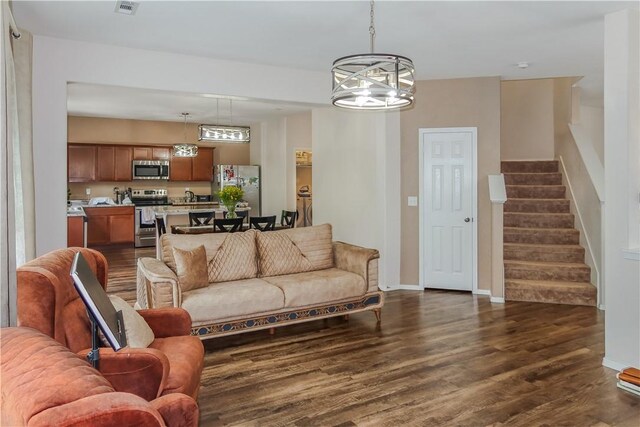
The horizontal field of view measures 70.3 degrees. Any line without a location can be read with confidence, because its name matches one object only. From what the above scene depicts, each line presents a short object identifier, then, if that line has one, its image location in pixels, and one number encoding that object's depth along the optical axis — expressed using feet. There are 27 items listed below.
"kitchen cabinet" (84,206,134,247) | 30.66
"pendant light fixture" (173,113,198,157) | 28.37
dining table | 20.54
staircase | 17.76
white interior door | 19.07
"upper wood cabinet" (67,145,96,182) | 31.42
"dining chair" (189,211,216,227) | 23.14
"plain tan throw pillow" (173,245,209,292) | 12.72
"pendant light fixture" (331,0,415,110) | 8.95
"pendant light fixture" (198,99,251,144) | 22.84
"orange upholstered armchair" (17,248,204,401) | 6.31
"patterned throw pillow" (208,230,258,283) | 14.08
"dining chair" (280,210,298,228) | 24.91
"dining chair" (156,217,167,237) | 21.62
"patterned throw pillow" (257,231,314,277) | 15.02
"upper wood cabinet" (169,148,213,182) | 34.76
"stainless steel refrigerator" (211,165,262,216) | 33.86
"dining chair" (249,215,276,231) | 21.34
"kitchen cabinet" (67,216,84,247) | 27.25
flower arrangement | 21.17
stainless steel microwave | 33.17
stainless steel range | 31.71
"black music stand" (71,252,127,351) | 5.86
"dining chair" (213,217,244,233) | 19.49
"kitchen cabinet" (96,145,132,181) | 32.22
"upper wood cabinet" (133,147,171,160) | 33.27
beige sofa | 12.39
